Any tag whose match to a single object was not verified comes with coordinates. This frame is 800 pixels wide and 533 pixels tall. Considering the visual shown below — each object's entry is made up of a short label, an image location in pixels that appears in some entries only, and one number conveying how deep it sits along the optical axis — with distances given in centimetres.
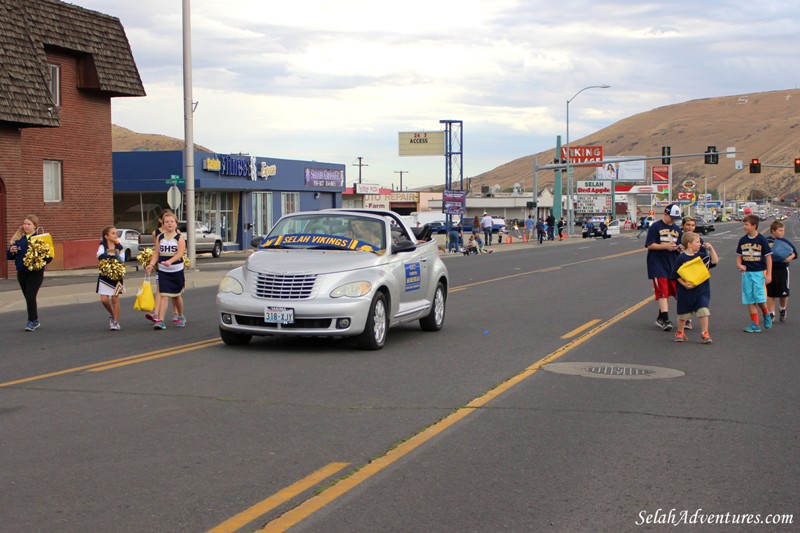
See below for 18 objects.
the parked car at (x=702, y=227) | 7390
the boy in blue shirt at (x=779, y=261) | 1528
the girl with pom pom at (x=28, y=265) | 1466
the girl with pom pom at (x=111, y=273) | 1454
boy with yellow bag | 1310
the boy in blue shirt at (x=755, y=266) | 1431
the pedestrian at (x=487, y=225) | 5562
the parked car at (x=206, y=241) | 4488
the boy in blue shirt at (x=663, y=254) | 1463
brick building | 2848
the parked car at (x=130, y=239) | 4012
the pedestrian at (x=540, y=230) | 6230
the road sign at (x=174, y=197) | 3334
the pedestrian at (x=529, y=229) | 6816
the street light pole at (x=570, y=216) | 7434
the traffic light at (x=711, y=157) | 5527
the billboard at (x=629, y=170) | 15350
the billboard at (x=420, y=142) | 8406
